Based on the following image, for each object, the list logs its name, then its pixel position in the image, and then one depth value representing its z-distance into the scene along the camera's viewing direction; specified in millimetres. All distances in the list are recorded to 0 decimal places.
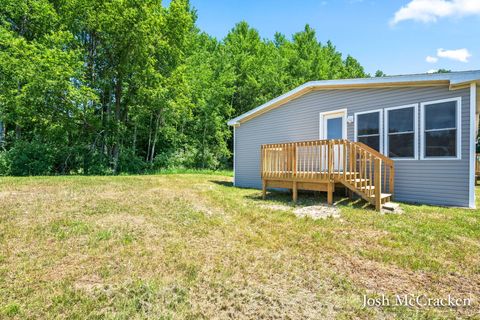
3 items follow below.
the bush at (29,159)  11398
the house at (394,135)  5652
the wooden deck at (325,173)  5762
